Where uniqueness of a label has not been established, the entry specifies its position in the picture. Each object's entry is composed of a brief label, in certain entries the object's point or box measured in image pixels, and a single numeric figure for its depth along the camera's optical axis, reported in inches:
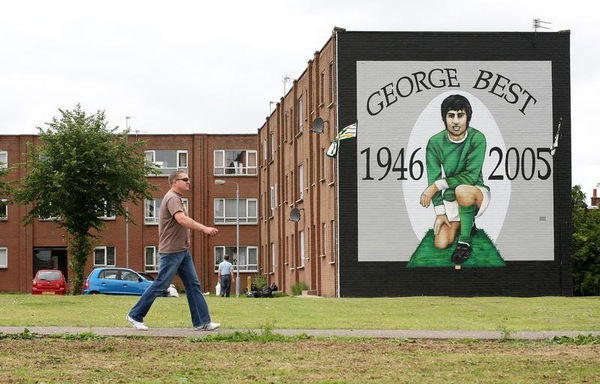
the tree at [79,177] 1716.3
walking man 569.9
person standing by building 1904.5
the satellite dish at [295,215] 2102.1
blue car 1868.8
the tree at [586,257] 1876.2
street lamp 2558.6
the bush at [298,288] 2050.9
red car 2015.1
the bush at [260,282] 2189.0
